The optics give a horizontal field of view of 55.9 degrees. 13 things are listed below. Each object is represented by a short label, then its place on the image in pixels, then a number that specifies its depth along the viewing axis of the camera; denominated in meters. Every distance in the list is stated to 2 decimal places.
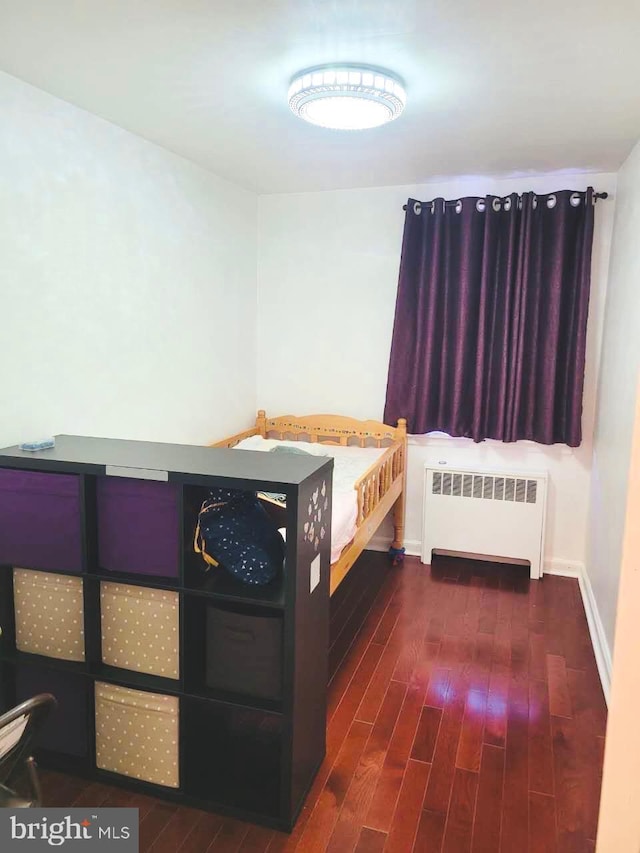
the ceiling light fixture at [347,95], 2.06
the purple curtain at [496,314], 3.68
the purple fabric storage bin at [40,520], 1.97
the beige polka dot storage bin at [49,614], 2.03
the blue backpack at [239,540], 1.89
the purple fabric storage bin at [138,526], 1.91
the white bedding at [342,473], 2.71
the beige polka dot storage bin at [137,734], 1.96
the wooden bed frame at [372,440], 3.45
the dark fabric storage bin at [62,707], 2.09
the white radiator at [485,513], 3.91
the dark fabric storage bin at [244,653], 1.87
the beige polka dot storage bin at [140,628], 1.93
